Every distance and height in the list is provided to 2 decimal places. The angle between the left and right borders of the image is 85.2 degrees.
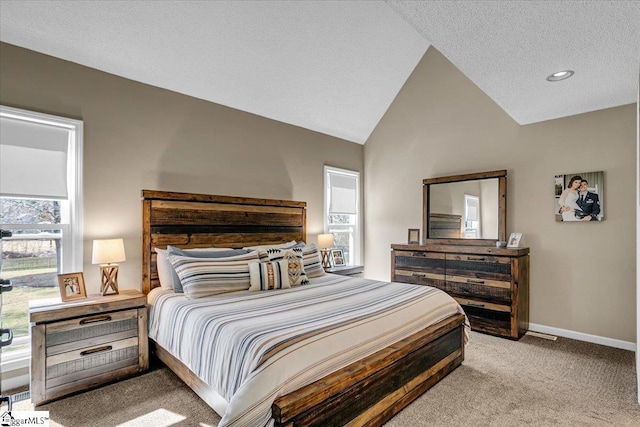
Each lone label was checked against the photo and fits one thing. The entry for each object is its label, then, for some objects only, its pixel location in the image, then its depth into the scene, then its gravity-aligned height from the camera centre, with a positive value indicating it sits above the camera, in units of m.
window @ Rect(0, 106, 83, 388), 2.69 +0.07
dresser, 3.66 -0.73
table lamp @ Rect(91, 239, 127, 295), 2.84 -0.35
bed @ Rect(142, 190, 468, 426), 1.69 -0.77
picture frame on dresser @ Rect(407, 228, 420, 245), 4.84 -0.30
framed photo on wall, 3.56 +0.20
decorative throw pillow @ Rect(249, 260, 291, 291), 3.04 -0.53
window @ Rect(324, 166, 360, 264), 5.17 +0.09
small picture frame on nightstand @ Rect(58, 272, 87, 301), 2.68 -0.55
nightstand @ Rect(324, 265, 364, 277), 4.46 -0.71
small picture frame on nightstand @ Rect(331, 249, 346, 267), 4.76 -0.58
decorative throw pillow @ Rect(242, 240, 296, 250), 3.84 -0.34
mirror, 4.16 +0.09
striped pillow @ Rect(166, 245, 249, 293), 3.00 -0.35
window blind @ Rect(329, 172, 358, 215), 5.20 +0.34
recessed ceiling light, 2.70 +1.11
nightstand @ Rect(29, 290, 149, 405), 2.38 -0.93
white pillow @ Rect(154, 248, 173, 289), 3.14 -0.48
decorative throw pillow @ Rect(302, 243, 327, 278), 3.71 -0.49
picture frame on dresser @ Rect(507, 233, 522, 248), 3.91 -0.28
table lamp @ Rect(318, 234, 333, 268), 4.64 -0.40
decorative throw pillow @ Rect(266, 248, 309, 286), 3.29 -0.45
